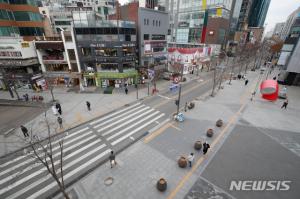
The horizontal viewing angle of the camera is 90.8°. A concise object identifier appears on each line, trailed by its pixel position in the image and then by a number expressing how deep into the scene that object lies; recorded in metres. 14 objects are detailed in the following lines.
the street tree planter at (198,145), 15.19
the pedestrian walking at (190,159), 13.23
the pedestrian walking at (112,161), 13.15
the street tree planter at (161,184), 11.16
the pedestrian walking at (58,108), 22.50
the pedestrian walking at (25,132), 17.25
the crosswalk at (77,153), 12.16
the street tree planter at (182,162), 13.22
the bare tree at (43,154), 13.46
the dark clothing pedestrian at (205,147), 14.26
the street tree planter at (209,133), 17.39
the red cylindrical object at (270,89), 25.77
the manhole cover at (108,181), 12.03
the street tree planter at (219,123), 19.36
